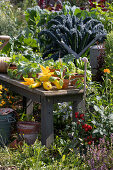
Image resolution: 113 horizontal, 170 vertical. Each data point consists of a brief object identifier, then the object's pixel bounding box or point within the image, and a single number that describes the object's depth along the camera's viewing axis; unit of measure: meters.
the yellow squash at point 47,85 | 3.05
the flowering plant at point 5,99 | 3.85
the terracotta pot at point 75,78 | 3.26
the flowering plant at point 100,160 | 2.43
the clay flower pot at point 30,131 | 3.47
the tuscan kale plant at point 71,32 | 4.72
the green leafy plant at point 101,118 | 2.81
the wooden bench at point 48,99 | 3.08
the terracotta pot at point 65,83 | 3.17
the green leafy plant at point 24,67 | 3.41
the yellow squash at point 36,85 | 3.15
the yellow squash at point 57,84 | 3.09
